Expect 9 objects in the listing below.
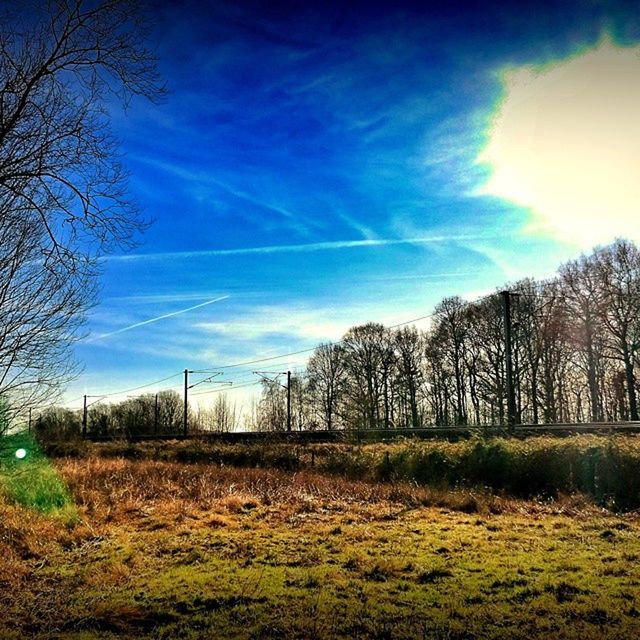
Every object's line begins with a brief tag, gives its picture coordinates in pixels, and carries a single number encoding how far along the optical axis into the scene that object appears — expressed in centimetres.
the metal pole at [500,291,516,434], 2842
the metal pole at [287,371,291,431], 4839
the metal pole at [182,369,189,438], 4500
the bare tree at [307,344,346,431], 5788
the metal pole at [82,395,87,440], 5259
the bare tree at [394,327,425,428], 5375
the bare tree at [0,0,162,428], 620
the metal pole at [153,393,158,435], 5784
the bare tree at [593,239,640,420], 3916
